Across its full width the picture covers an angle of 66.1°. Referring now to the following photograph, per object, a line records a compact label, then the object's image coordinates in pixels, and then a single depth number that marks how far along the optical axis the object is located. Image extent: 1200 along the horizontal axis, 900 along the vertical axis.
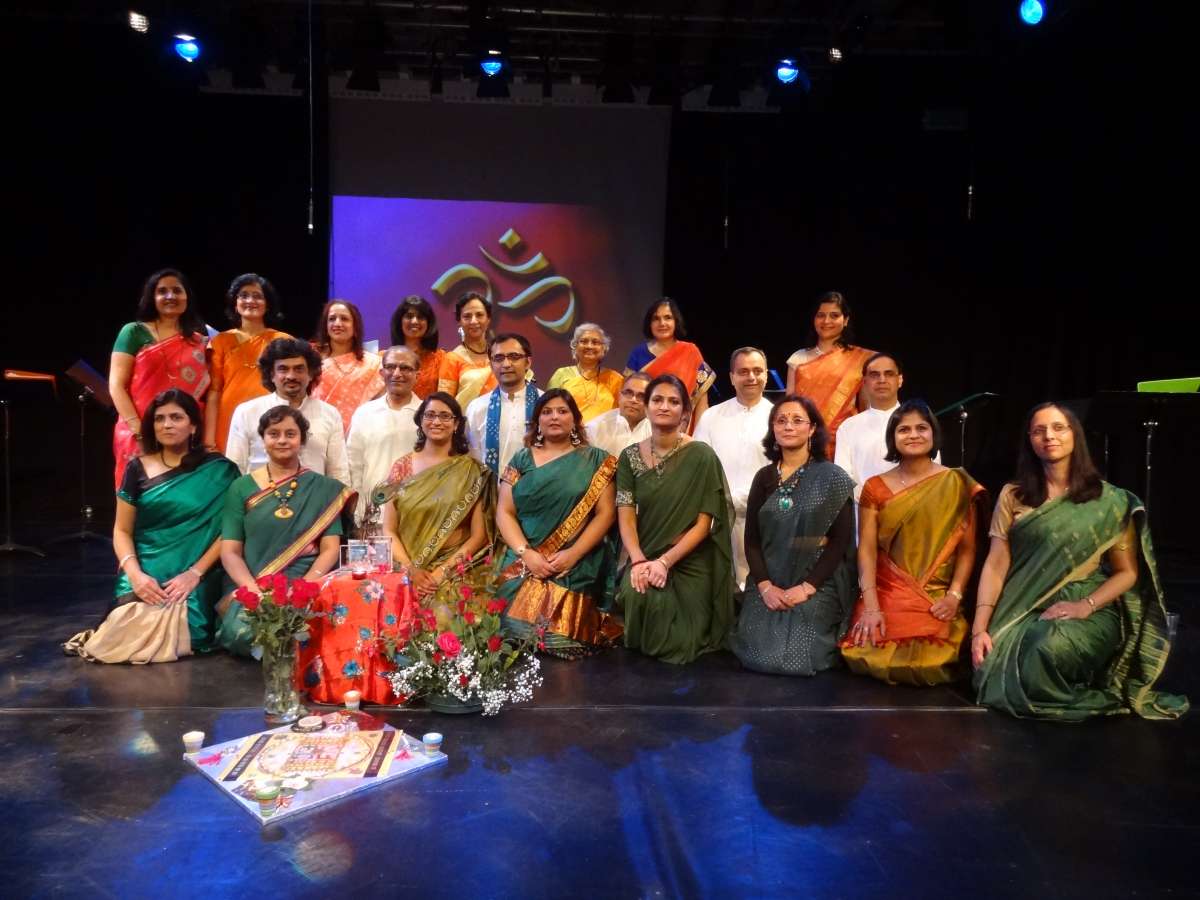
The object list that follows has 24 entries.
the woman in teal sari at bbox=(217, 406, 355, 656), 3.58
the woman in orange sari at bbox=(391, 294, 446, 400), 4.61
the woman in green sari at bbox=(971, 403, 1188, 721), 3.02
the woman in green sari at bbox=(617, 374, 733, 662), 3.72
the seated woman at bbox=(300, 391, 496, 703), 3.72
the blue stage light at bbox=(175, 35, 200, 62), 6.09
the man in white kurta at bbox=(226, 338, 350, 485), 4.00
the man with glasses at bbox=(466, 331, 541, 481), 4.25
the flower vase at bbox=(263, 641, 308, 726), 2.86
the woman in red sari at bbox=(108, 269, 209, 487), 4.31
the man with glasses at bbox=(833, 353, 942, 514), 4.30
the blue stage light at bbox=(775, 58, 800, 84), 6.41
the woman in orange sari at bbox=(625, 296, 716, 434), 4.85
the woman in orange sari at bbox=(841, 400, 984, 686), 3.34
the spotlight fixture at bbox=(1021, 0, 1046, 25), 5.39
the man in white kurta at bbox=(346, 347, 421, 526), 4.16
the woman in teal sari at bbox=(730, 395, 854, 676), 3.52
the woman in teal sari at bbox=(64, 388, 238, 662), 3.57
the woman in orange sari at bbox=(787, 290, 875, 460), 4.71
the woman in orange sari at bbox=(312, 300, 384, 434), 4.50
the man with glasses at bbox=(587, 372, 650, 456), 4.48
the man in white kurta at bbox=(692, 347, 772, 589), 4.43
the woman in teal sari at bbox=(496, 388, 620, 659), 3.71
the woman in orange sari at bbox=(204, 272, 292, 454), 4.48
